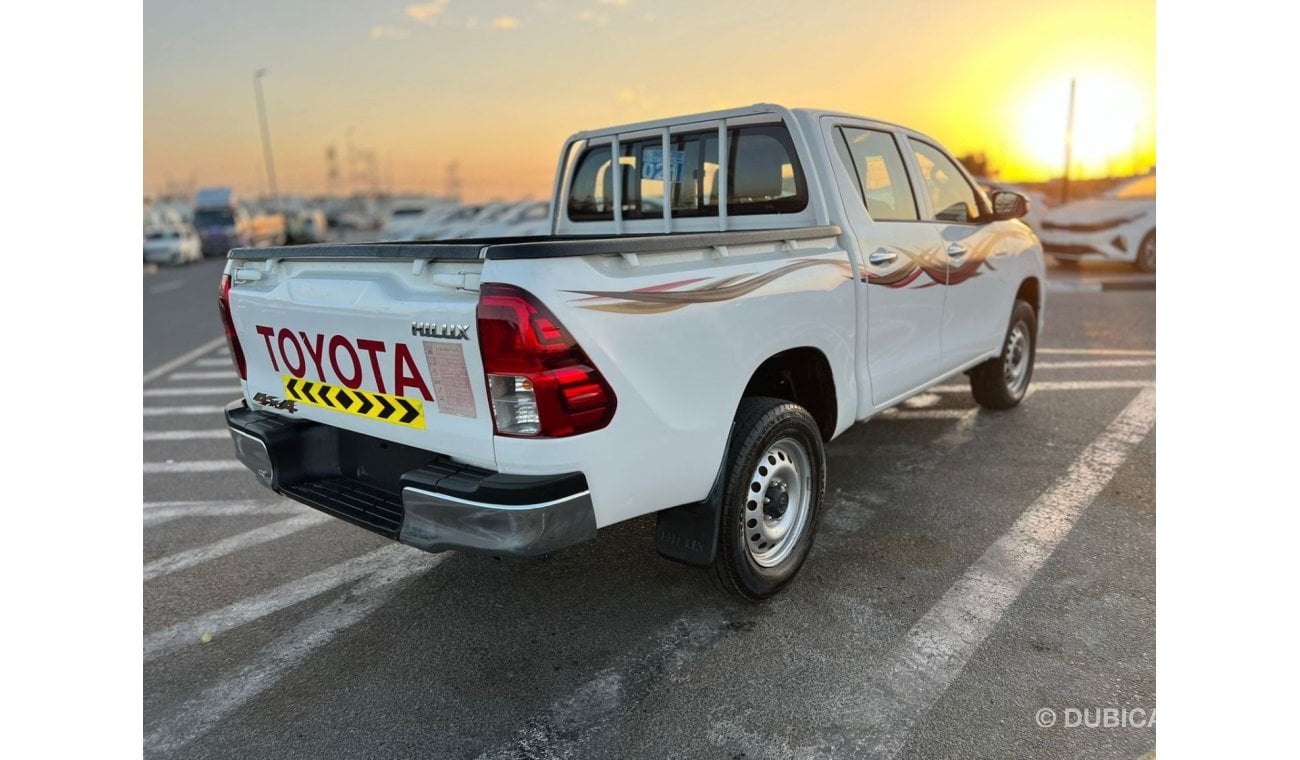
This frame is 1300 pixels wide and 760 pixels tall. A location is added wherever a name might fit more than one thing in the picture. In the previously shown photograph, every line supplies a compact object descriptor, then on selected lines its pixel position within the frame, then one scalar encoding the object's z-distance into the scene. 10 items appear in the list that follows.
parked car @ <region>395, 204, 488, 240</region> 22.27
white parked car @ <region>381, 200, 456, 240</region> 25.14
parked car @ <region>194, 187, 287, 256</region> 33.28
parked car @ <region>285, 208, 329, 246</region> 40.63
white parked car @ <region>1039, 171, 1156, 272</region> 13.12
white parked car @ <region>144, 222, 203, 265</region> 28.20
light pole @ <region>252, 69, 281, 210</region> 53.03
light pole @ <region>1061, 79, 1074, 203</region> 18.66
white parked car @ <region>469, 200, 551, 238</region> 18.36
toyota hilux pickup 2.52
